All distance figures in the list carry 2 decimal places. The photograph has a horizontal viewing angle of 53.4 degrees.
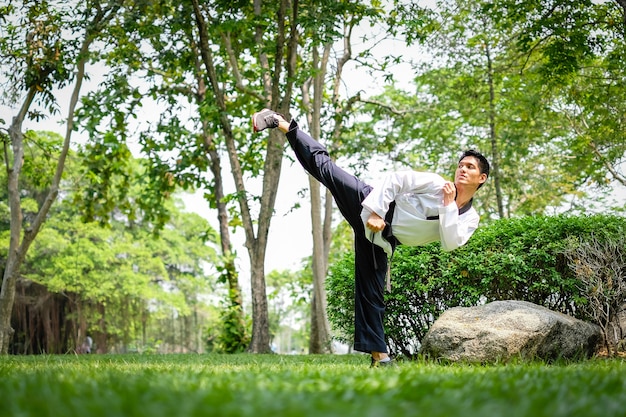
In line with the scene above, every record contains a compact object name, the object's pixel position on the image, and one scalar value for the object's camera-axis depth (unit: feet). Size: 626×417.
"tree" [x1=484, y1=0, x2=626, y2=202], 31.12
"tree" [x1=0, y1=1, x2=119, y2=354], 38.86
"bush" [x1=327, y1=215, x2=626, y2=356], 22.47
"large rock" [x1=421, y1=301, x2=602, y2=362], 18.65
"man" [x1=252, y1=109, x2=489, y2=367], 17.10
